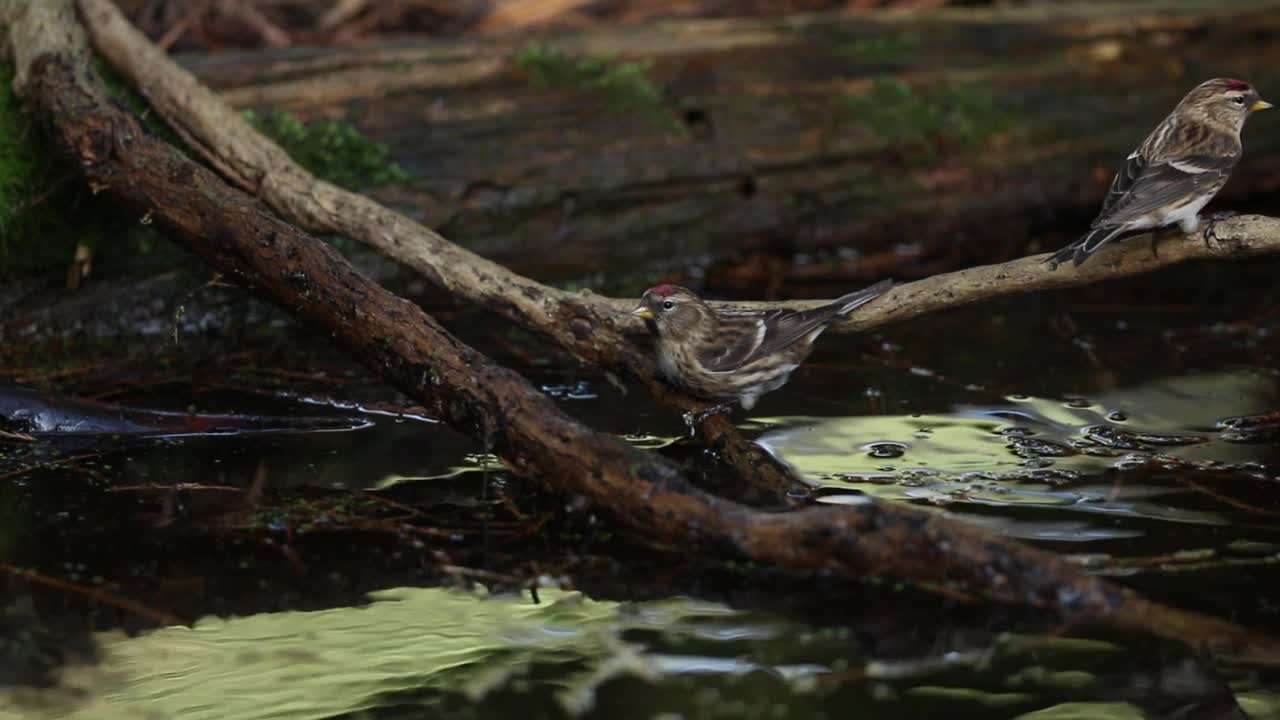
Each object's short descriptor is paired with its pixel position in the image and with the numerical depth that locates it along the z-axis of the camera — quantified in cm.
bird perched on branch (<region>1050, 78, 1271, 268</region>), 809
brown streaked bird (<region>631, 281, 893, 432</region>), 867
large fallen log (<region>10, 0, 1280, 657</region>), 659
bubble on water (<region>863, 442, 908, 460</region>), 895
